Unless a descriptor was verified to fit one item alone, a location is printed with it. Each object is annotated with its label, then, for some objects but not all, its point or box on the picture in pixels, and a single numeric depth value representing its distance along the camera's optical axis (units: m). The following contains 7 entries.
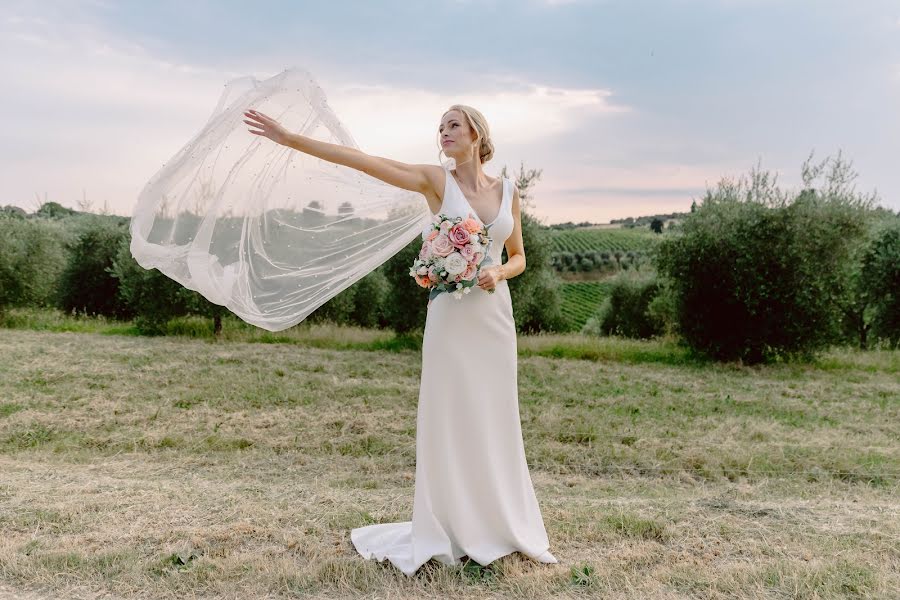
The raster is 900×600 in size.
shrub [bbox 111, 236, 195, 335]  17.65
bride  4.62
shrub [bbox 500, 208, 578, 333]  17.84
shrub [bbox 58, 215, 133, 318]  22.83
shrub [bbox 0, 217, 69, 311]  20.56
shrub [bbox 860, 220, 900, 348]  18.77
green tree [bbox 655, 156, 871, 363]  15.24
